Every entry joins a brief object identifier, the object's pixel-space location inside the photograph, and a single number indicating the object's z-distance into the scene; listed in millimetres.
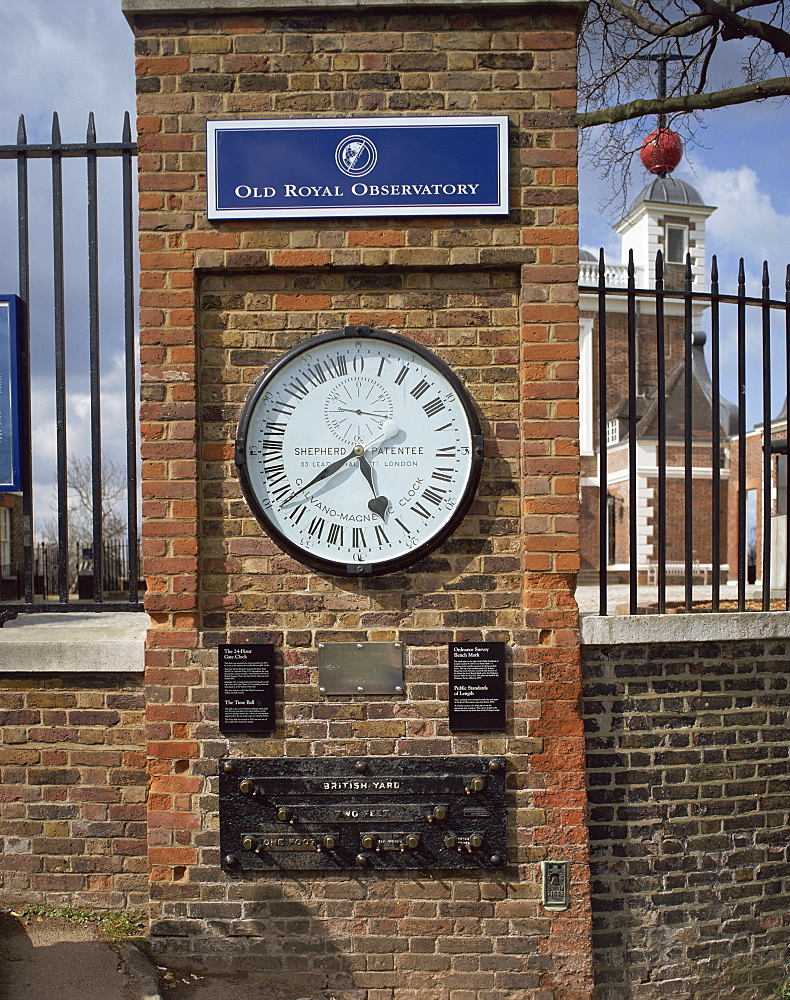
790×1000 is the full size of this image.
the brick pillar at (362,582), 3682
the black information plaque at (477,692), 3686
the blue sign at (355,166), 3682
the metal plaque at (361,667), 3697
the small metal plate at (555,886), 3674
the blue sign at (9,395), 4109
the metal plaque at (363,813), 3680
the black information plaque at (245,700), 3680
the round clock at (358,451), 3697
